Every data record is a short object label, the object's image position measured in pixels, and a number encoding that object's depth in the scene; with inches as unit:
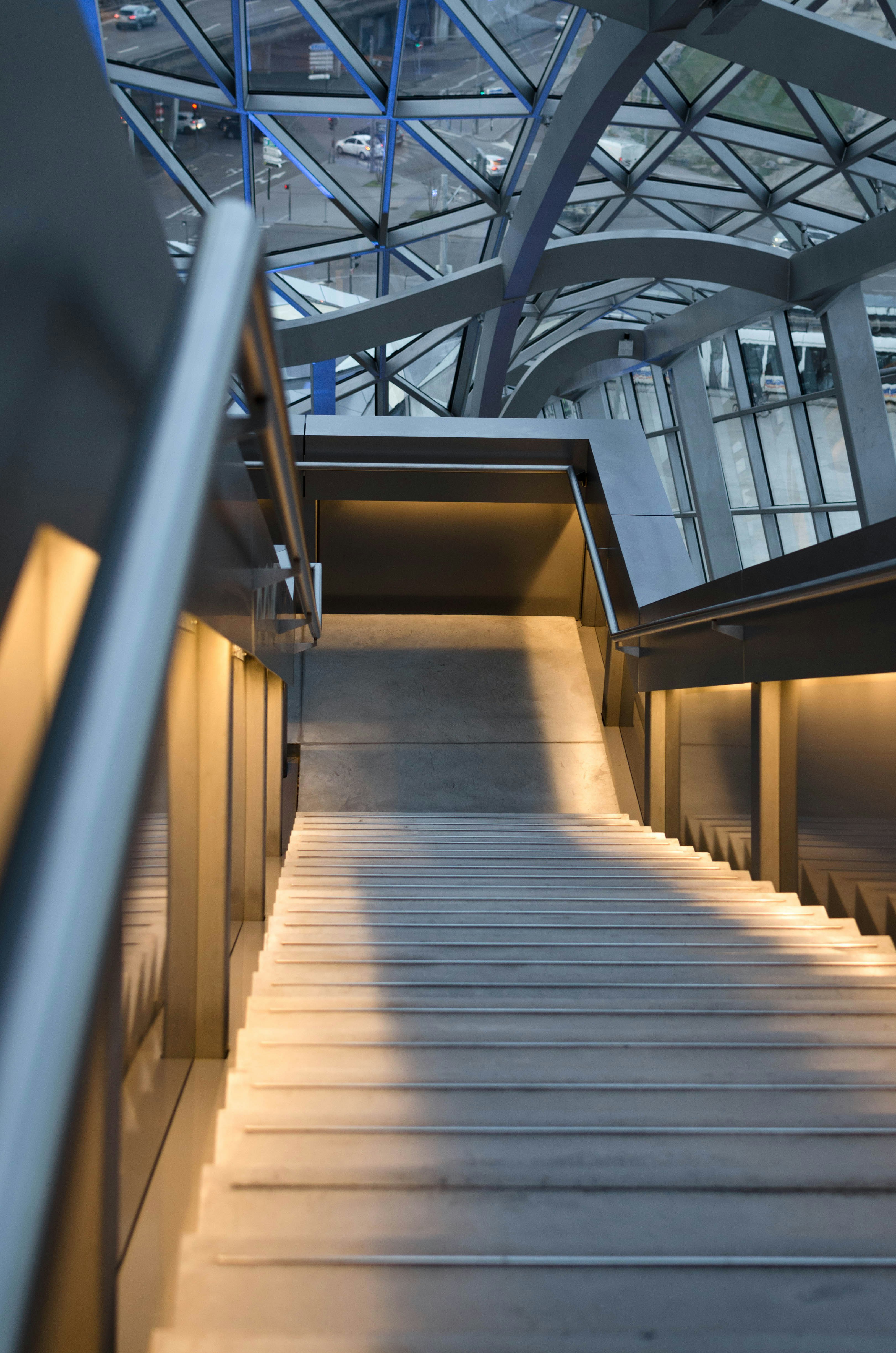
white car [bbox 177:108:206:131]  576.4
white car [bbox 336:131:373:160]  593.9
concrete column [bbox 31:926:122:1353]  47.7
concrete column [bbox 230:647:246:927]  173.6
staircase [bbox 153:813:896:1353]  80.6
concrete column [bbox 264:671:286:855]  240.7
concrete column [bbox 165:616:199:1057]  115.3
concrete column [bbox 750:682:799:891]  223.1
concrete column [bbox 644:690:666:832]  334.6
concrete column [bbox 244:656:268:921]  187.6
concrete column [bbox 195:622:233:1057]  126.6
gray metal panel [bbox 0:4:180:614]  50.9
